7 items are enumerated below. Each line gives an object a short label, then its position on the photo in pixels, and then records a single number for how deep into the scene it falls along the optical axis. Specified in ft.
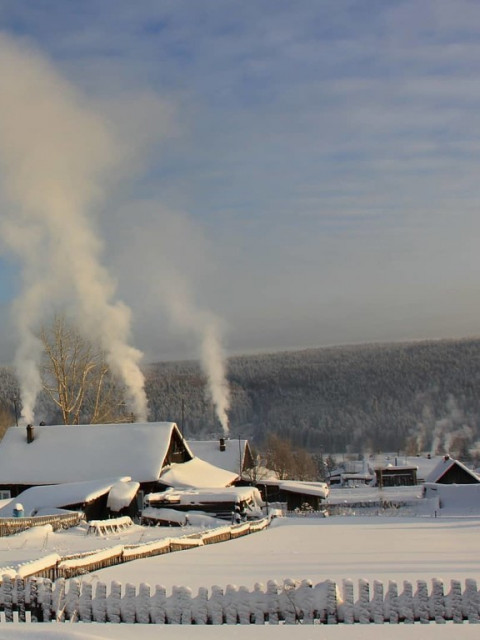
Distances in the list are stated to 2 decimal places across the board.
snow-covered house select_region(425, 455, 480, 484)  221.66
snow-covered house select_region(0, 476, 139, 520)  118.93
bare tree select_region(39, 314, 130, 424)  197.16
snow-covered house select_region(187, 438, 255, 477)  190.90
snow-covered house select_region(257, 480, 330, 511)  174.40
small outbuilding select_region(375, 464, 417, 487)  324.39
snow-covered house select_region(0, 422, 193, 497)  146.26
